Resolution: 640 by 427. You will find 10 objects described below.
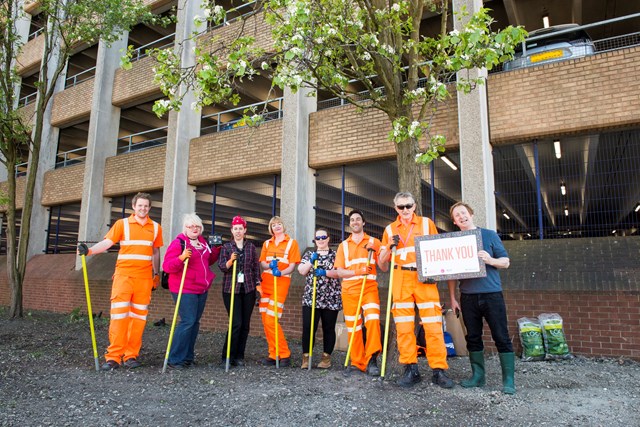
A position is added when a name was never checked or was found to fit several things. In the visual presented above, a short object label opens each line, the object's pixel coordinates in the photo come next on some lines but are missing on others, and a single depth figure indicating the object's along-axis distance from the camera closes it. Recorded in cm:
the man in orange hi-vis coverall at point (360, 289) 525
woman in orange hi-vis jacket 596
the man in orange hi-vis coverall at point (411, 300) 459
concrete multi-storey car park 683
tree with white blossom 500
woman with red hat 584
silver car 792
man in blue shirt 441
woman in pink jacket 557
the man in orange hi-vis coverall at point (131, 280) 550
